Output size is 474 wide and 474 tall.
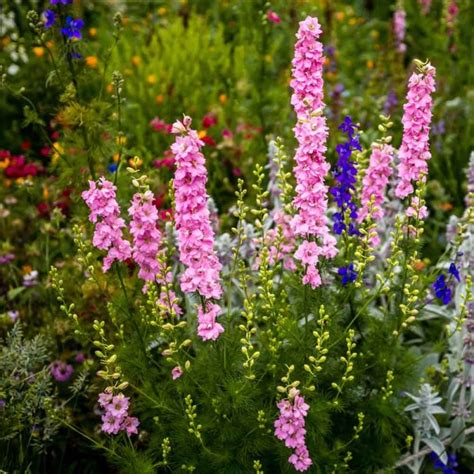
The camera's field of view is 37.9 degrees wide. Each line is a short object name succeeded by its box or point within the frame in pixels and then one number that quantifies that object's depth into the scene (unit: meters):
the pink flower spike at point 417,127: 2.36
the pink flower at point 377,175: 2.67
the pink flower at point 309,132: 2.19
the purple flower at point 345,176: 2.61
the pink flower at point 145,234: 2.22
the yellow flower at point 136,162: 2.25
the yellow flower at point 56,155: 3.16
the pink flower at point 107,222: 2.21
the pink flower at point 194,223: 2.06
